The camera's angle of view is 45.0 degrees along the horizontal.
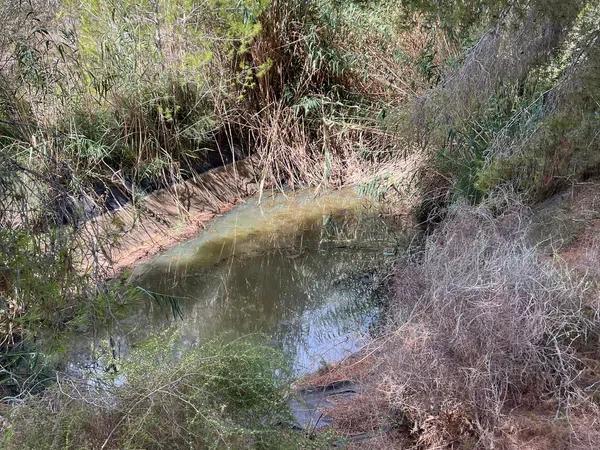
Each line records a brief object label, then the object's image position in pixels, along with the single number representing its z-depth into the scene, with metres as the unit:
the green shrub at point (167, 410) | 2.92
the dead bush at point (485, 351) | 3.96
